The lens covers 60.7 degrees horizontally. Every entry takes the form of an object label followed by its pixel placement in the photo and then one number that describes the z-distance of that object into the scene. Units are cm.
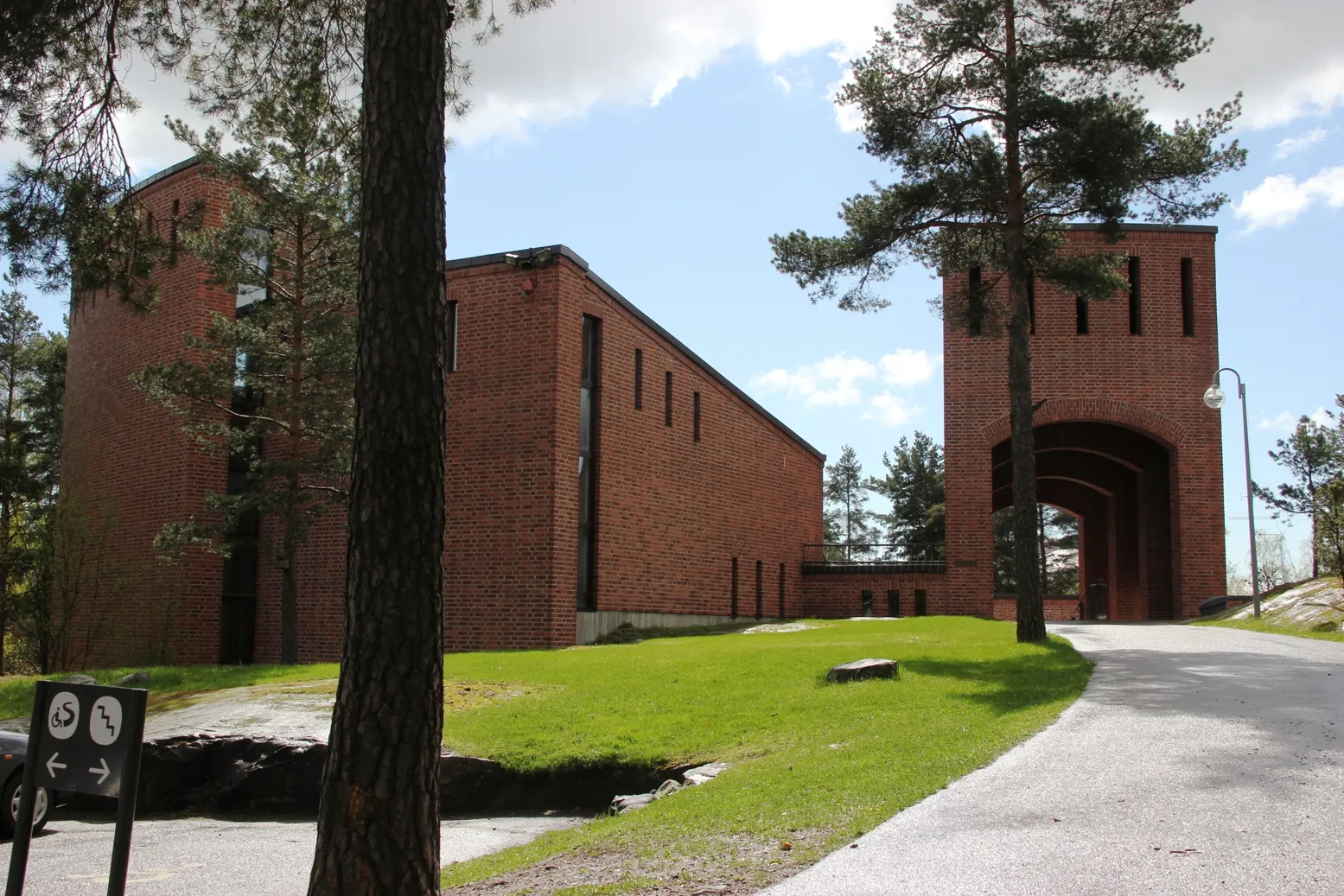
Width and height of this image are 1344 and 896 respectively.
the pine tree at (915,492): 6357
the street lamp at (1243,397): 2475
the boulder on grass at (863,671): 1277
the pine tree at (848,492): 8338
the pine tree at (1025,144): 1655
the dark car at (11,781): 972
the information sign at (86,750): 473
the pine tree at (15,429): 2989
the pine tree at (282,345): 1892
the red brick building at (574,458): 2181
